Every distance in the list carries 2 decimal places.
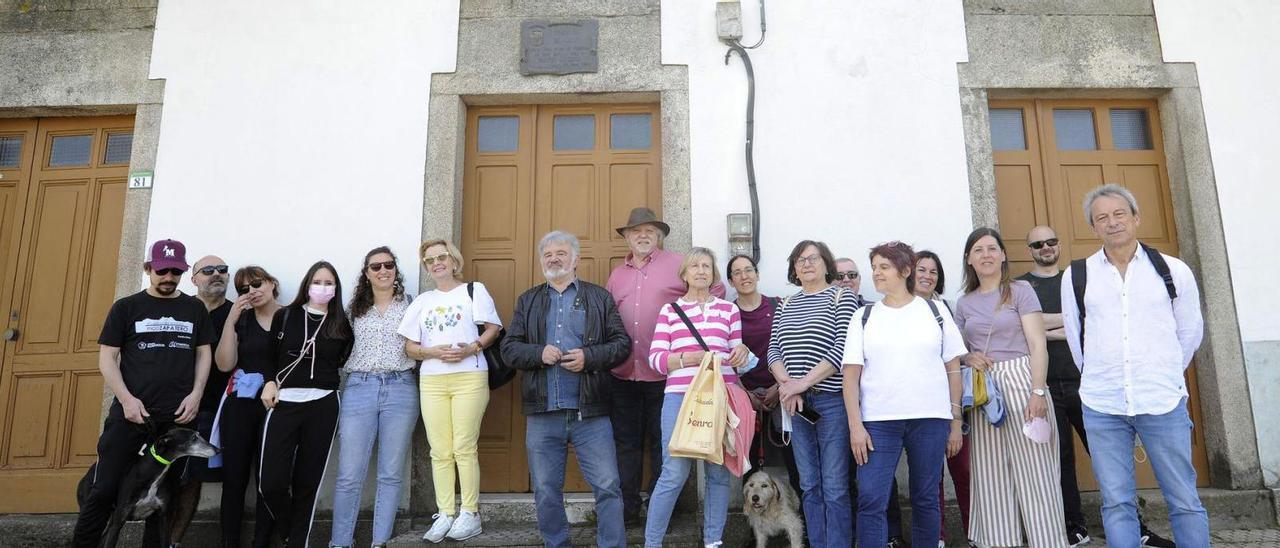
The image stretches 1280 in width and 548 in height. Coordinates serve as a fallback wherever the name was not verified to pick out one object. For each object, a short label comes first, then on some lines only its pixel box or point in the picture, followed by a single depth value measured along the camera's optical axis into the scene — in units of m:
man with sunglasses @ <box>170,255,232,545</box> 4.27
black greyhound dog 3.95
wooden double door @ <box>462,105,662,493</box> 5.16
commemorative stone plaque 5.21
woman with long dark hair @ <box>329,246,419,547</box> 4.23
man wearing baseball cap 3.98
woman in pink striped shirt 3.75
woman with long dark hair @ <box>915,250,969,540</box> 3.99
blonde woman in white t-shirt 4.20
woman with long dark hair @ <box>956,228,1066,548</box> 3.62
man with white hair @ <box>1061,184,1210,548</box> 2.91
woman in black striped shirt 3.52
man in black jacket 3.88
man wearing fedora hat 4.44
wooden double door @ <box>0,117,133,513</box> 5.12
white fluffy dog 4.00
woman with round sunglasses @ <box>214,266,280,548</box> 4.23
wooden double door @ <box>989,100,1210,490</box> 5.20
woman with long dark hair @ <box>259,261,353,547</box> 4.16
